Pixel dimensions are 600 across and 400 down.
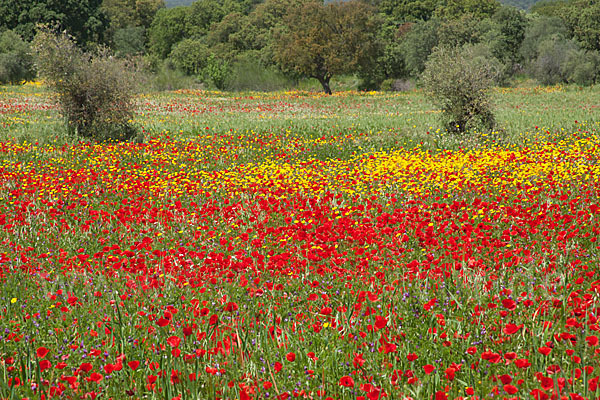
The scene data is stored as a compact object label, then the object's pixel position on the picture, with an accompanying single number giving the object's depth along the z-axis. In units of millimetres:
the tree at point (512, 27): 127000
